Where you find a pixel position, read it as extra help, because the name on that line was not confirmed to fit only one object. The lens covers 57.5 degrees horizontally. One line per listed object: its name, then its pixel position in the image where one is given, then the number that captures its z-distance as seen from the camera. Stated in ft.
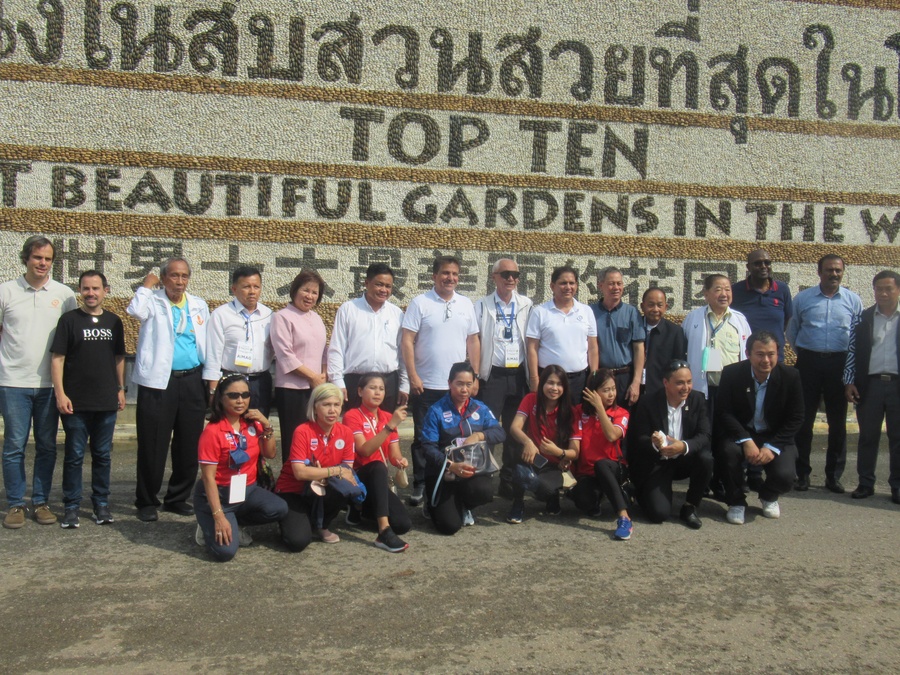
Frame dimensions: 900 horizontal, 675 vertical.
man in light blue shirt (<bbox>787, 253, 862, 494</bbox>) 22.25
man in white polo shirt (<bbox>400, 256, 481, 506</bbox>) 19.76
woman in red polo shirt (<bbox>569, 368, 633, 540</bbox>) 18.29
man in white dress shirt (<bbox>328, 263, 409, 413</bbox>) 19.35
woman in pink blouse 18.66
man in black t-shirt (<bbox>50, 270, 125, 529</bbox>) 17.01
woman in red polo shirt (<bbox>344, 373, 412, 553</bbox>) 16.37
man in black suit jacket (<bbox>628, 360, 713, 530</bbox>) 18.13
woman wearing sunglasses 15.25
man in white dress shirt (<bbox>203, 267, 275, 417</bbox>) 18.42
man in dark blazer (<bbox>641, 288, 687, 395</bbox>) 20.95
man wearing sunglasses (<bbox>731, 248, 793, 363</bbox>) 22.27
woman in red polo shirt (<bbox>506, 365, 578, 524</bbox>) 18.07
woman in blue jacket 17.15
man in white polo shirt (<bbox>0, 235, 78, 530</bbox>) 16.96
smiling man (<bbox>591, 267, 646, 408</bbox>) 20.83
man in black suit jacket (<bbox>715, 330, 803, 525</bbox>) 18.83
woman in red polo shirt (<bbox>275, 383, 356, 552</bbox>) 16.10
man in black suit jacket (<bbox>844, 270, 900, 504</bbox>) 21.16
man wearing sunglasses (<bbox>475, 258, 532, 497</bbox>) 20.34
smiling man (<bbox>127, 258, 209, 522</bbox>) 17.80
